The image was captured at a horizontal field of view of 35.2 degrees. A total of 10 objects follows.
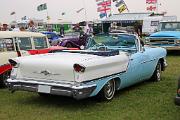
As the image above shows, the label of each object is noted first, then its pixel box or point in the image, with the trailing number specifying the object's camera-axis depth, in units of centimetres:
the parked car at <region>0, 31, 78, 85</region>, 673
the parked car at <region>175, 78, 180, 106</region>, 428
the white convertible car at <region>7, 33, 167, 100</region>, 502
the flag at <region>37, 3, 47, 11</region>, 4578
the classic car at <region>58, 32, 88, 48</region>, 1545
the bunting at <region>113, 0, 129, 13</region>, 4432
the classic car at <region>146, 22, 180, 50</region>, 1346
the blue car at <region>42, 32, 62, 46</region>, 1972
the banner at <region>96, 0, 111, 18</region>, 4327
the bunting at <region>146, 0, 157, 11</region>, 4545
